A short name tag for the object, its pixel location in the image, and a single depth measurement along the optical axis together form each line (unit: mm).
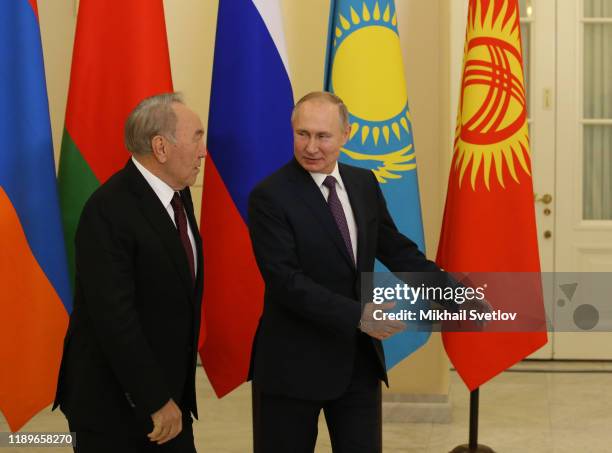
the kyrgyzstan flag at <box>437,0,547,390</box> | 3572
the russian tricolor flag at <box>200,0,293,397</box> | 3549
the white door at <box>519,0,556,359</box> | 5566
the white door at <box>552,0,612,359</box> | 5578
